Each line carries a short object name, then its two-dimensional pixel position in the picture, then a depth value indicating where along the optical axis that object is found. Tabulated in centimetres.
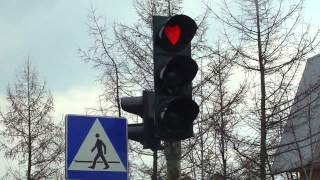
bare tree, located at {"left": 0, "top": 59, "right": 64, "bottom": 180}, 2236
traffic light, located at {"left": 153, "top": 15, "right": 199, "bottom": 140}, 618
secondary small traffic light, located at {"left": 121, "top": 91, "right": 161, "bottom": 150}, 643
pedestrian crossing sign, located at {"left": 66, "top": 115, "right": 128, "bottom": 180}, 700
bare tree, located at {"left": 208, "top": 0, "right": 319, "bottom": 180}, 1555
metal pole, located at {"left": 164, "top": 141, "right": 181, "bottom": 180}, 693
